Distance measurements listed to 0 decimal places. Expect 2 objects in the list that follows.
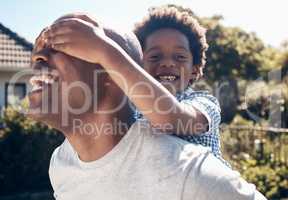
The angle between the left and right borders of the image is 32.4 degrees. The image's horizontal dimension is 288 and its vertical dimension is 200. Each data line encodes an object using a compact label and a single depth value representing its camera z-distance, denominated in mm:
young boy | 1255
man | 1266
